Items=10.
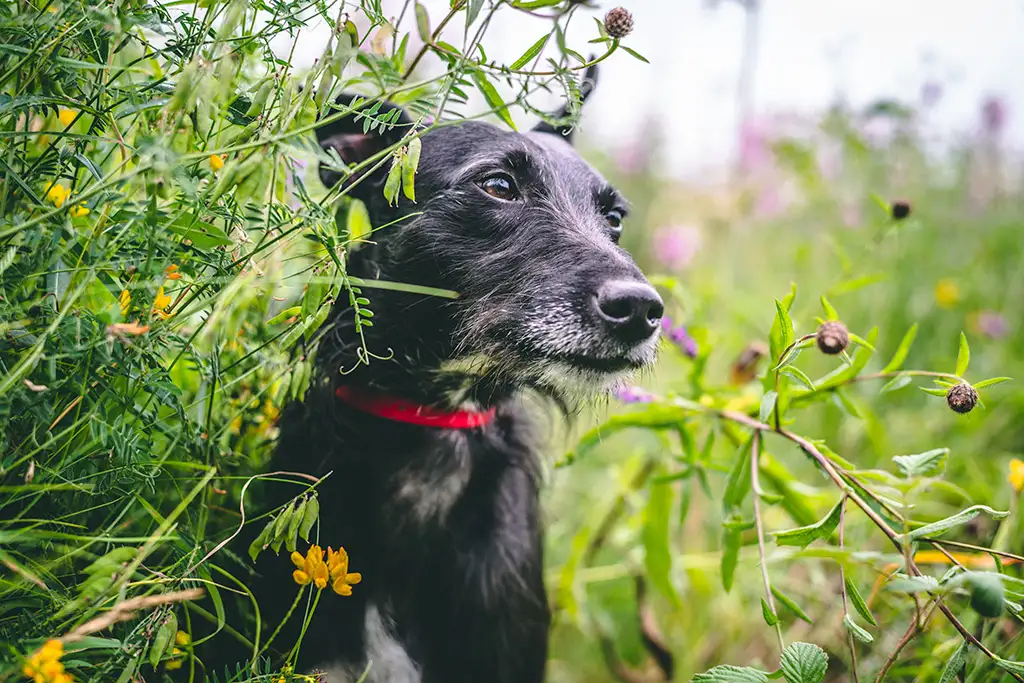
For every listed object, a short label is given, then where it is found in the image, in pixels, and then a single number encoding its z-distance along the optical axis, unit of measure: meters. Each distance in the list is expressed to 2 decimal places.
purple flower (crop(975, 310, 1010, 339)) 1.20
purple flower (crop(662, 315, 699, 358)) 0.78
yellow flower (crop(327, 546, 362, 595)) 0.58
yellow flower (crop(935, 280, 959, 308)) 1.15
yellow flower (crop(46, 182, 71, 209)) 0.61
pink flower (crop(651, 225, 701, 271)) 1.23
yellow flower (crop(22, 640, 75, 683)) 0.49
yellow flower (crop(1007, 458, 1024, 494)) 0.66
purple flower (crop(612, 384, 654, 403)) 0.73
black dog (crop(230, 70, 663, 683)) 0.65
